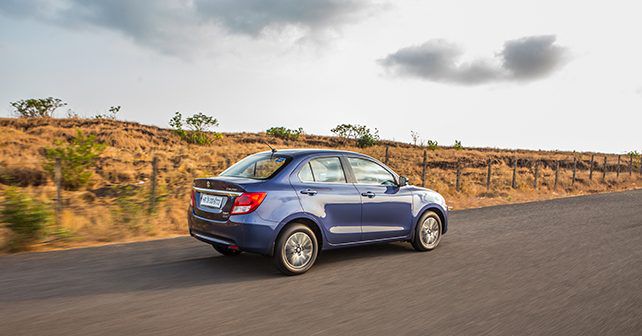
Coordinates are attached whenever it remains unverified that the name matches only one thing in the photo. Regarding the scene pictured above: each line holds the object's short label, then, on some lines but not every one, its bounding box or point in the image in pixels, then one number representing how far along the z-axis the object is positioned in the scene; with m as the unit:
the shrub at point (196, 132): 40.94
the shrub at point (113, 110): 44.62
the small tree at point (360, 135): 53.69
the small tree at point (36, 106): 43.62
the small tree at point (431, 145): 57.56
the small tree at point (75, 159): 14.05
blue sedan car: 6.10
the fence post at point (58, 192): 9.64
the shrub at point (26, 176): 15.49
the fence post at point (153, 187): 11.22
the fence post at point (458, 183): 20.92
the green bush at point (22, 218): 7.95
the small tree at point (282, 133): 56.07
